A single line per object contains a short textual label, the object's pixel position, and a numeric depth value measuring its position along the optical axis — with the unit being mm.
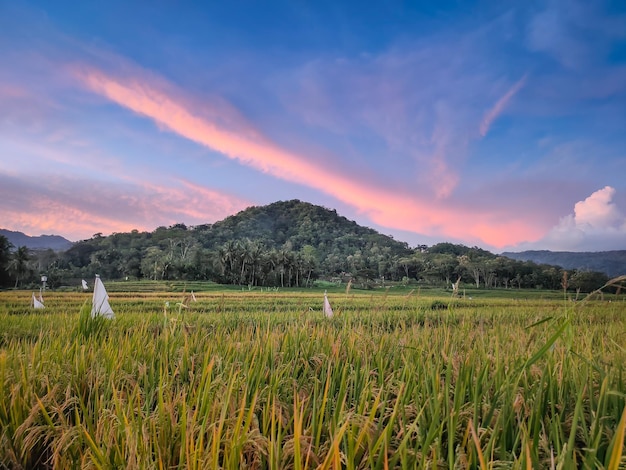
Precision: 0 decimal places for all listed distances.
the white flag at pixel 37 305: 16956
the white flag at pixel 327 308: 10609
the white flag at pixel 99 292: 8266
